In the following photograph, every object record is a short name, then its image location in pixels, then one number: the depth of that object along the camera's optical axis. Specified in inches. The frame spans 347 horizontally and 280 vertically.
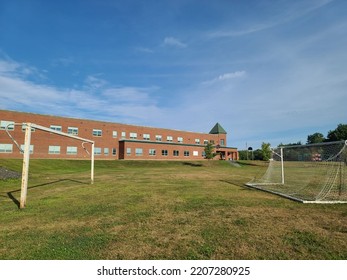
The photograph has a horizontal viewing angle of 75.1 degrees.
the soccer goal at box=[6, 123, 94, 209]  329.7
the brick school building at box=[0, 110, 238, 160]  1619.1
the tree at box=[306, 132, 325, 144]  4758.9
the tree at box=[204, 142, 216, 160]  2199.8
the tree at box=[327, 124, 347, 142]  3158.0
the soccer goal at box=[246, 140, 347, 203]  424.9
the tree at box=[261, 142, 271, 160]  2183.8
